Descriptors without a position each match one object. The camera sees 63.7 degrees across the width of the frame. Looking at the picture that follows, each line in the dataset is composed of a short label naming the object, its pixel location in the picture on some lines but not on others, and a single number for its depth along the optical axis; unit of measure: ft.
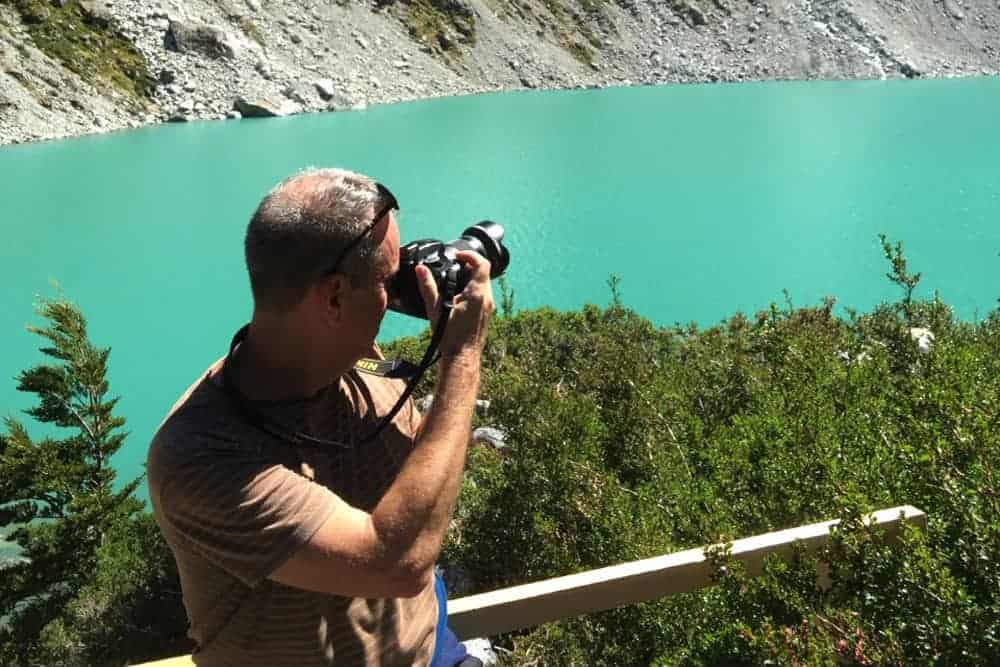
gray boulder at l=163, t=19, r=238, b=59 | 134.31
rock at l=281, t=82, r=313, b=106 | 132.36
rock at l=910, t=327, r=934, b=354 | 16.98
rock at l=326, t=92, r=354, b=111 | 134.62
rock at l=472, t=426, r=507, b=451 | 18.38
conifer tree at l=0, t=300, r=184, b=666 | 16.75
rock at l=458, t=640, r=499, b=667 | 11.02
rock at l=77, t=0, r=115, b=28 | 132.26
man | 4.27
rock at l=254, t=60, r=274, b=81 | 134.31
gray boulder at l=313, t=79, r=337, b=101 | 135.23
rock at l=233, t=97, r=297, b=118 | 125.70
